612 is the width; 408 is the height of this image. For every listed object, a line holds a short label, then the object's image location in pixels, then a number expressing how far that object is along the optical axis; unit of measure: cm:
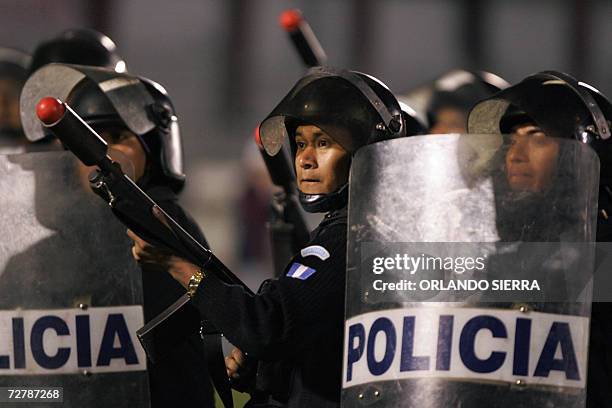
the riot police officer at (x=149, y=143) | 916
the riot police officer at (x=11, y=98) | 1445
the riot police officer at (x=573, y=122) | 806
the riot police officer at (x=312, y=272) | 776
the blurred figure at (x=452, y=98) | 1347
